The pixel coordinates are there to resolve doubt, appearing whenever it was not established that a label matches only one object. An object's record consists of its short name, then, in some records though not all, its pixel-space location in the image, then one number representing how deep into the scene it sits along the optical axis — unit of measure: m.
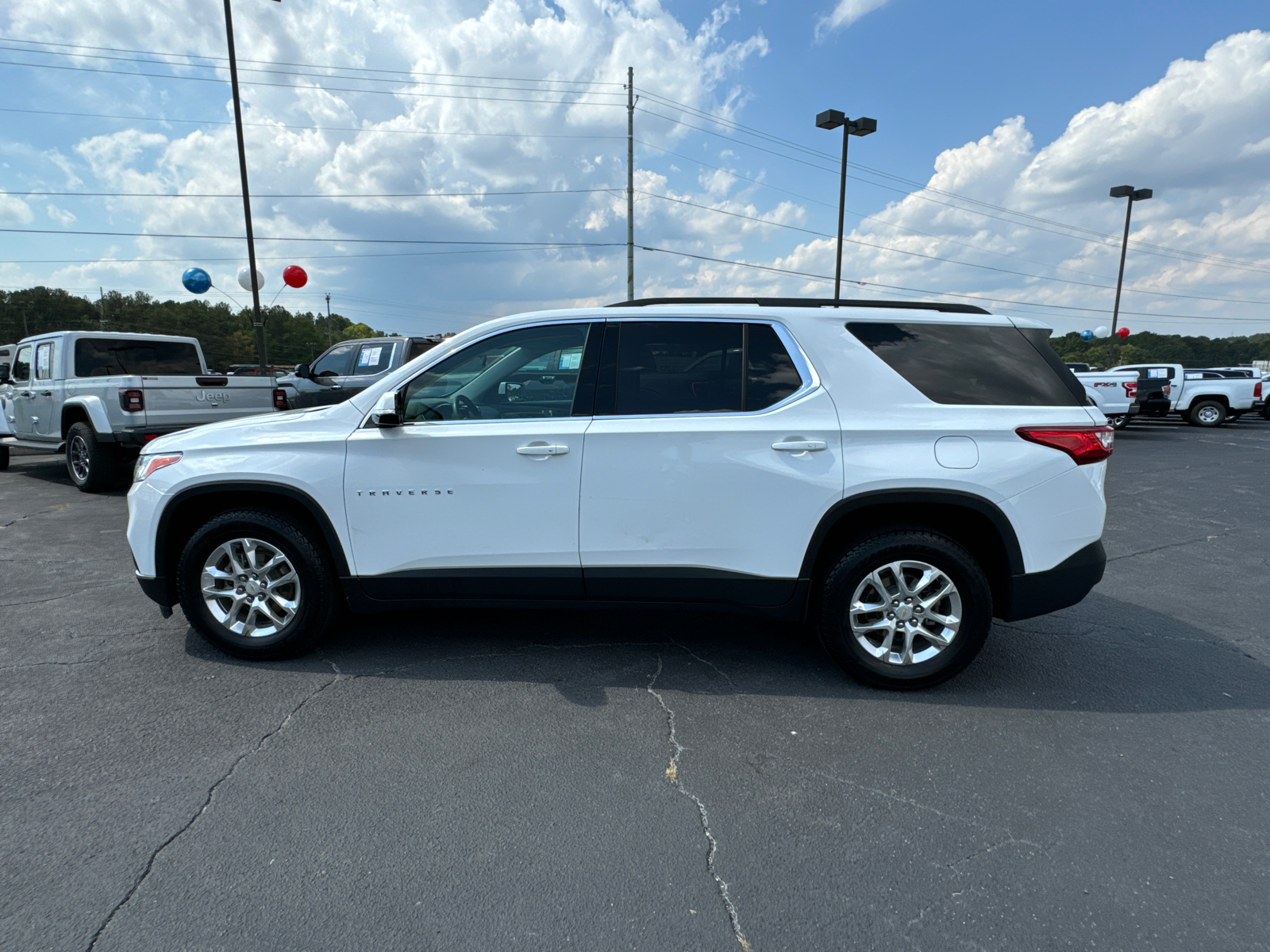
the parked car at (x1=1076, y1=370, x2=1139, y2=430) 18.00
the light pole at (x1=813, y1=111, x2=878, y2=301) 22.56
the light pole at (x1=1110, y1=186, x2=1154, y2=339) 33.53
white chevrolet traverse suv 3.37
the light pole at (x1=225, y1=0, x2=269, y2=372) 16.75
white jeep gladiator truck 8.87
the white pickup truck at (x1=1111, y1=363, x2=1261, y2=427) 21.12
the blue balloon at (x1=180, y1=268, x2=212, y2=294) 17.25
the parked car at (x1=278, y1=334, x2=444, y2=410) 11.17
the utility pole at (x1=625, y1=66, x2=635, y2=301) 27.06
